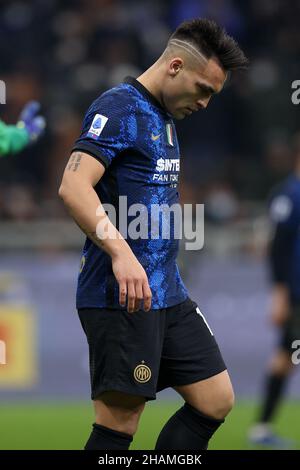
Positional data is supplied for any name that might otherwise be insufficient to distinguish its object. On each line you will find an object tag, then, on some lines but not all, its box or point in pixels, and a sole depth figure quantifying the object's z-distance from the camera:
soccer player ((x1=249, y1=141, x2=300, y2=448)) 15.92
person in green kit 10.21
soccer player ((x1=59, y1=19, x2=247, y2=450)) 8.66
